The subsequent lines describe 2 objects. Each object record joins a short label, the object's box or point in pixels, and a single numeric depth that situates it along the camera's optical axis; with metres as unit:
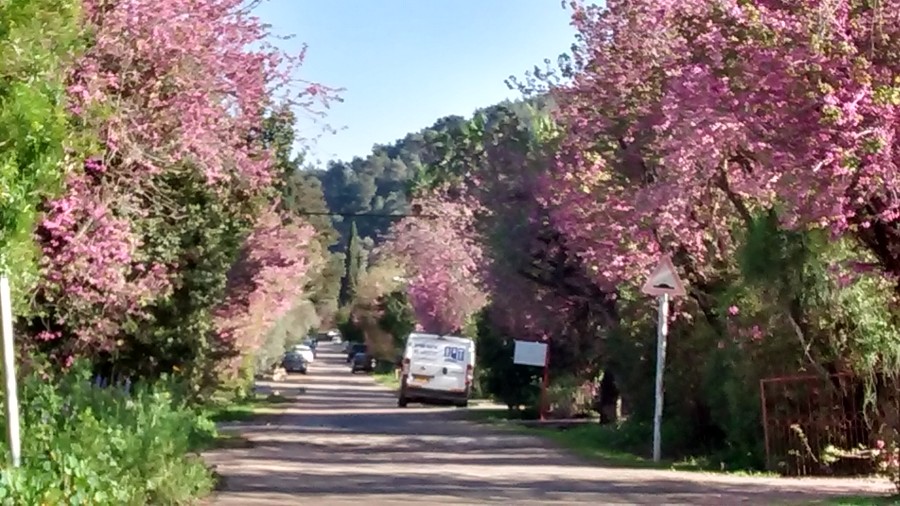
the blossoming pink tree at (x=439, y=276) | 67.50
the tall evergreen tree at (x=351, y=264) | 153.25
